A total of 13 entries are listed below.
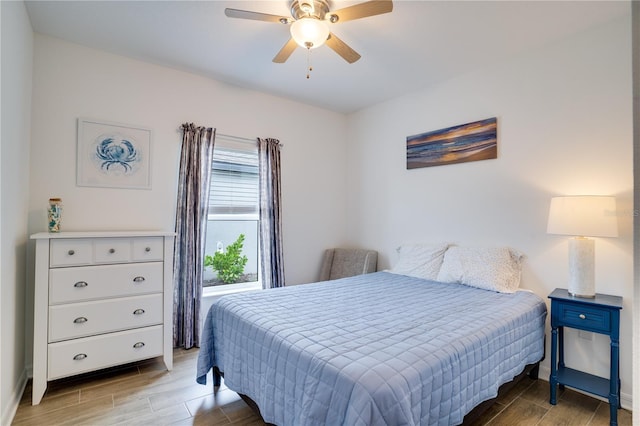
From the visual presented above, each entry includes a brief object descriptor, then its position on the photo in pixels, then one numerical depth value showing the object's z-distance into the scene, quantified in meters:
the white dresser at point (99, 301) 2.18
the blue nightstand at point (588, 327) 2.00
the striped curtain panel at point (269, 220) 3.58
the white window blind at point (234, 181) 3.40
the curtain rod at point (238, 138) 3.36
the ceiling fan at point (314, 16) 1.83
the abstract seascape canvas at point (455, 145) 2.95
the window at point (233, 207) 3.41
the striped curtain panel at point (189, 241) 3.02
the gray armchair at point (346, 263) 3.85
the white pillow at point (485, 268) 2.62
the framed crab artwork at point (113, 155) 2.70
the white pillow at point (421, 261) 3.12
